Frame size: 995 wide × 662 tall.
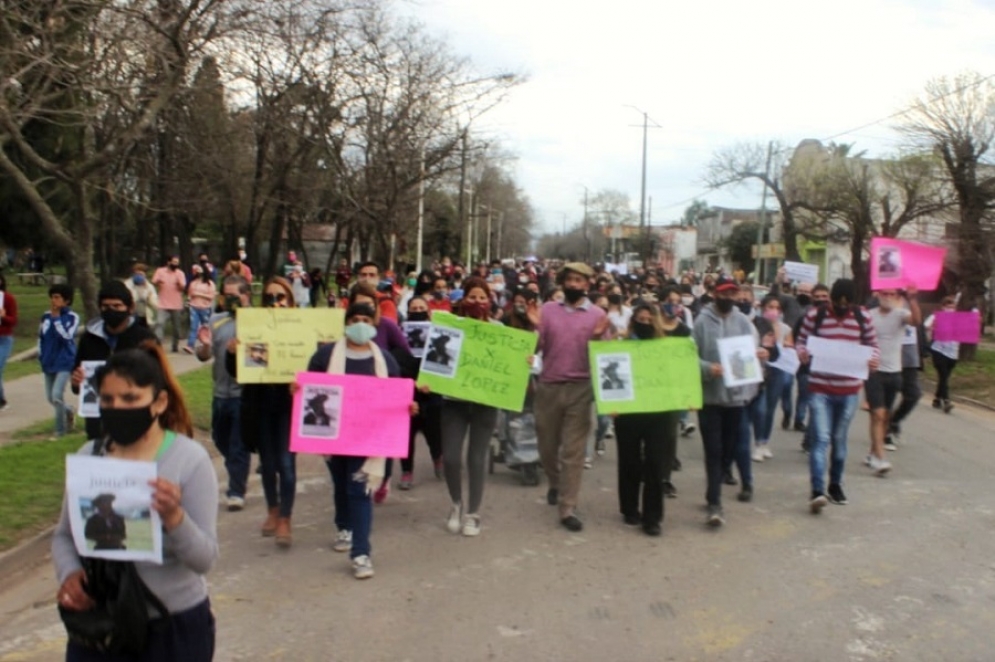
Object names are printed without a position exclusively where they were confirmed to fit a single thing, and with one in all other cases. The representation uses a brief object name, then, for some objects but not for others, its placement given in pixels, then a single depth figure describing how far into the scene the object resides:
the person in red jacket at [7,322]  12.22
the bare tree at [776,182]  45.16
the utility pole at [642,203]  51.36
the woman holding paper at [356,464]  6.33
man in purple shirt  7.55
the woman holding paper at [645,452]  7.43
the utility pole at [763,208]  48.57
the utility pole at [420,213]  34.14
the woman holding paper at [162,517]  3.01
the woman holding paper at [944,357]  14.30
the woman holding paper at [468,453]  7.42
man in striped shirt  8.13
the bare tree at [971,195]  21.11
